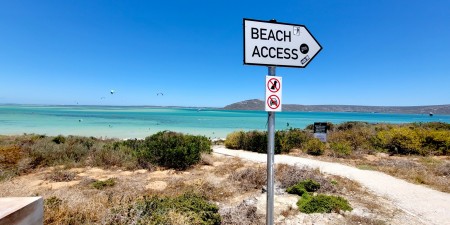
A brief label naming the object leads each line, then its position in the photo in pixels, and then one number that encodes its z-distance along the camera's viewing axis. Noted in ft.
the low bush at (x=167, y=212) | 11.45
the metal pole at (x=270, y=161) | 8.39
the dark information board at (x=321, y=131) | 42.16
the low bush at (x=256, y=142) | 45.16
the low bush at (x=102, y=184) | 21.13
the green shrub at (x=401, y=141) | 40.81
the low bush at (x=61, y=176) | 24.28
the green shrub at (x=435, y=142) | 39.99
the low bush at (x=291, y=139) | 43.50
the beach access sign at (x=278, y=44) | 8.11
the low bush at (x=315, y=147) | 41.22
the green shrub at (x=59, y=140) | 41.39
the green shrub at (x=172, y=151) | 30.07
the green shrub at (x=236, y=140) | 49.01
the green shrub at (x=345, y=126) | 73.92
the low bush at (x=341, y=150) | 38.93
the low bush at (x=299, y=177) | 20.67
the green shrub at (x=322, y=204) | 15.69
